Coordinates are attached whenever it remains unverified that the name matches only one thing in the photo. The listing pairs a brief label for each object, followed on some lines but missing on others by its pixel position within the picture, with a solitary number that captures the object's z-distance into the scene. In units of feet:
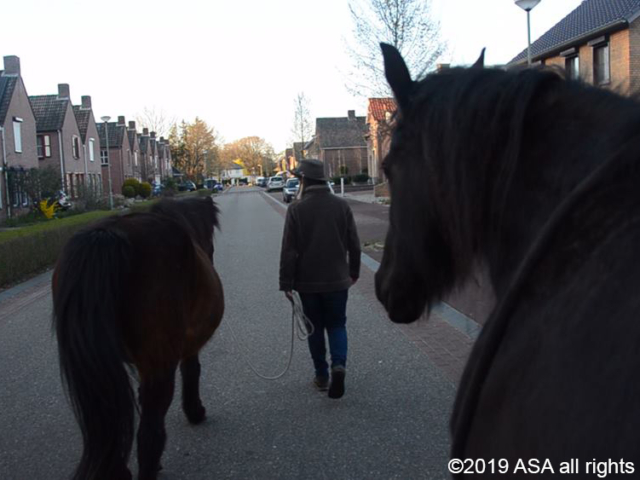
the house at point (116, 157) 194.80
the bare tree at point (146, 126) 252.01
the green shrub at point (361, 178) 194.18
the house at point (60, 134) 138.00
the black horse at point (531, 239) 3.31
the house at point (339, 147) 246.27
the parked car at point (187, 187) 181.69
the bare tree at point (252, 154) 444.55
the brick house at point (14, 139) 98.02
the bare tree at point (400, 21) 61.16
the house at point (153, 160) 241.94
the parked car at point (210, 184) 273.01
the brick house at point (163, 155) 294.66
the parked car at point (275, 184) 241.35
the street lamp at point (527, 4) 46.60
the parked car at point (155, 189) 185.46
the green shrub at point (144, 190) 171.01
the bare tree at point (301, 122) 174.58
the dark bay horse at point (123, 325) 10.56
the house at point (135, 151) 216.99
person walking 17.10
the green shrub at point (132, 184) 168.69
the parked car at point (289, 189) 146.08
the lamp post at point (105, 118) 117.39
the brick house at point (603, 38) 81.15
